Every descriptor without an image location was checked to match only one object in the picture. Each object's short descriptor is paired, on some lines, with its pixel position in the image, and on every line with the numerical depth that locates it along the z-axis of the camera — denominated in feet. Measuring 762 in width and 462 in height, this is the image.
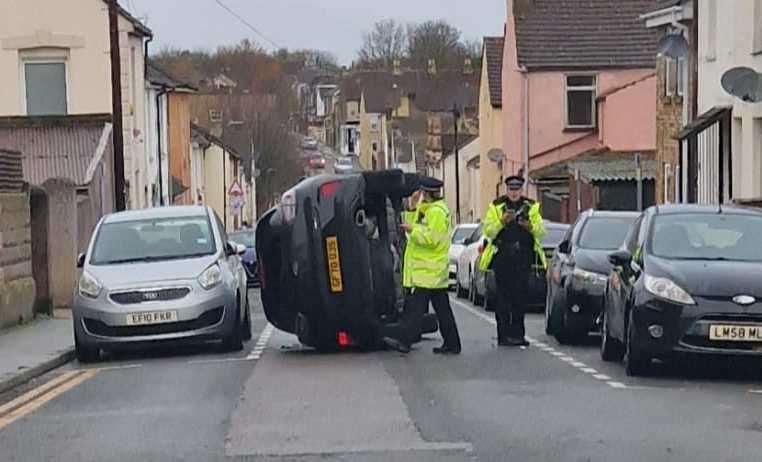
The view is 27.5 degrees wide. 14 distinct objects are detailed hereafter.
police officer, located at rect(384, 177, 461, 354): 53.01
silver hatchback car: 56.18
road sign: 185.06
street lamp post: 223.10
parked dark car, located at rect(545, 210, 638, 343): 59.52
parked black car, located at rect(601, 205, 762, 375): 43.65
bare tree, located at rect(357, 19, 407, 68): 363.15
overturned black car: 53.36
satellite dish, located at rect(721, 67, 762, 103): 71.31
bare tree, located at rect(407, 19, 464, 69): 352.08
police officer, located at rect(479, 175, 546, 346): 55.83
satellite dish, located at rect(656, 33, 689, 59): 112.27
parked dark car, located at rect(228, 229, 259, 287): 126.31
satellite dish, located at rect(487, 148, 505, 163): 168.76
